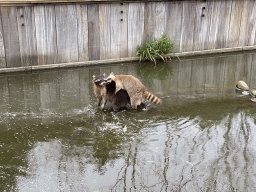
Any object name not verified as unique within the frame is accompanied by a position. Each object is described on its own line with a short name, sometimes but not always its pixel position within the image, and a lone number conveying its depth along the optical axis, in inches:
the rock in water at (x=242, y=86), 229.5
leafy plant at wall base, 302.4
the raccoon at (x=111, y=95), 189.6
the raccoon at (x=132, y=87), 188.2
